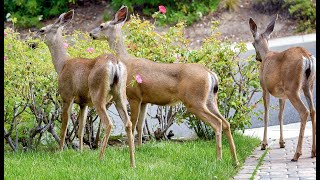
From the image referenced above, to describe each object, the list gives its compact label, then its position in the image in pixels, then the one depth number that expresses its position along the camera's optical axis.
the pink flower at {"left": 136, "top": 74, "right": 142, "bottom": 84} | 17.04
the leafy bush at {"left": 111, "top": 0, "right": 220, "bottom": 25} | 49.43
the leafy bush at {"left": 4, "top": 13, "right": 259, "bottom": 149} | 17.86
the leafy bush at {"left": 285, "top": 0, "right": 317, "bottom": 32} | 47.09
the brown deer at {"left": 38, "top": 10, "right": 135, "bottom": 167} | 16.42
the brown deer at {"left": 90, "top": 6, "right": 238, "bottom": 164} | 17.31
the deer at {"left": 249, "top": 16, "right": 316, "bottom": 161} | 17.92
